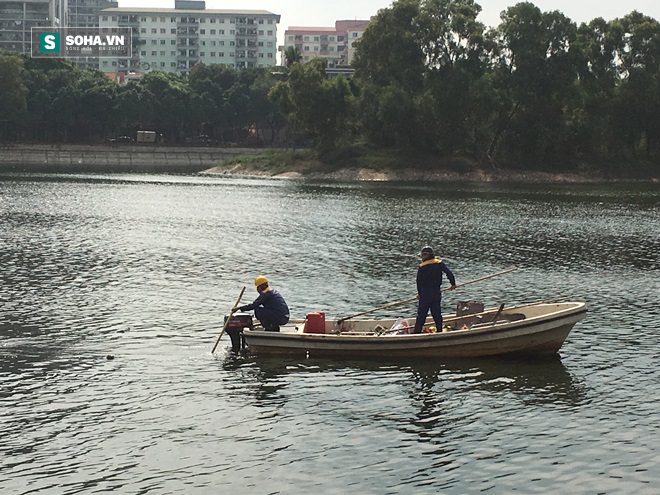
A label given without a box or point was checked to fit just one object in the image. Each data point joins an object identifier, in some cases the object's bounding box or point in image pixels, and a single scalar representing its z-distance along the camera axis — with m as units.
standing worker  26.86
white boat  25.83
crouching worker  26.89
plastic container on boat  27.08
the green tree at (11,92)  157.75
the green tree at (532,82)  123.81
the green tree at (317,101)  127.75
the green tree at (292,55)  157.89
